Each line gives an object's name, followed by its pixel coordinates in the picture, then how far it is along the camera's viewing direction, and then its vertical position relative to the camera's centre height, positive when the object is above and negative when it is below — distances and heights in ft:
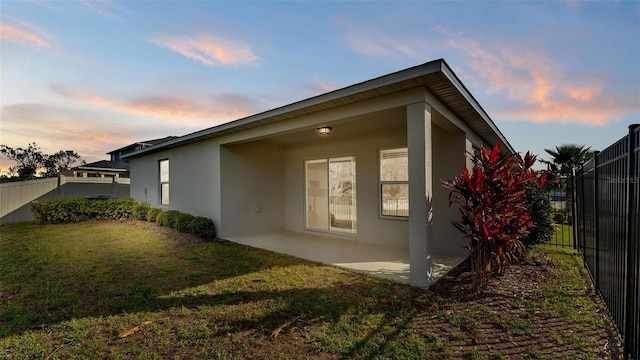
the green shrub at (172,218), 27.78 -3.38
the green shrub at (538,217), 17.57 -2.31
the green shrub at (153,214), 31.54 -3.39
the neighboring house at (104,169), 63.88 +3.66
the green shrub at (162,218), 28.94 -3.64
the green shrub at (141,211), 34.12 -3.25
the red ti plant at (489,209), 12.30 -1.29
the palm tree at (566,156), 35.67 +3.11
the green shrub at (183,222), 26.07 -3.56
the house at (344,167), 13.08 +1.33
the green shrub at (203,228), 24.94 -3.95
